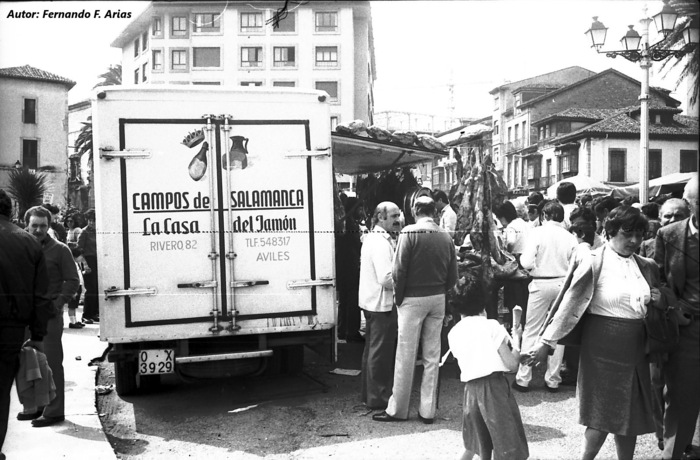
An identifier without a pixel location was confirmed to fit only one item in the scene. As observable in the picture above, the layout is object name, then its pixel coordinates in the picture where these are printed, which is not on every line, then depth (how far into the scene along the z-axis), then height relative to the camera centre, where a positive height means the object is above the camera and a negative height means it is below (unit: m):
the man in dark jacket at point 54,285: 5.61 -0.70
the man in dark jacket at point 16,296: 4.28 -0.61
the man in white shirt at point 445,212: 7.73 -0.17
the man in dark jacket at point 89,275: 9.80 -1.19
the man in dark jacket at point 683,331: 4.16 -0.86
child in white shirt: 3.97 -1.16
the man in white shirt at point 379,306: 6.09 -0.99
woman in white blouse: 4.01 -0.82
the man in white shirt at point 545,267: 6.33 -0.68
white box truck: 5.73 -0.21
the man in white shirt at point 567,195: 6.49 +0.01
